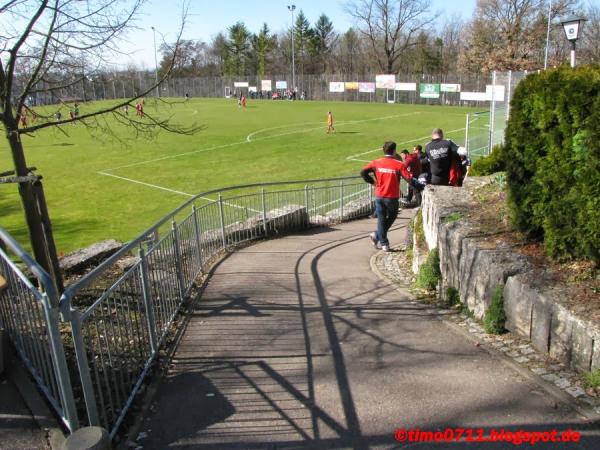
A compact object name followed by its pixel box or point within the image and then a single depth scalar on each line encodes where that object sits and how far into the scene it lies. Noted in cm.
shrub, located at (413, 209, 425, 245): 884
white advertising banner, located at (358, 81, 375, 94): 6612
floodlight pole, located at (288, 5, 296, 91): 7506
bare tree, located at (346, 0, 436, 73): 8162
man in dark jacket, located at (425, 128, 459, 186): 1074
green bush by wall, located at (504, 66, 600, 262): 446
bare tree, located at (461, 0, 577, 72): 6212
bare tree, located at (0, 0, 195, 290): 590
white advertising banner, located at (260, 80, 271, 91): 8006
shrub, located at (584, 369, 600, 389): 392
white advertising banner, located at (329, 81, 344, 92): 6931
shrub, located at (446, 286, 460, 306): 620
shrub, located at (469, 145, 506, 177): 1189
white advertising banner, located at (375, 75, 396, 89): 6316
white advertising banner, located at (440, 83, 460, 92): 5719
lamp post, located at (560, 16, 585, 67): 1065
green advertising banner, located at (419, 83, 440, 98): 5918
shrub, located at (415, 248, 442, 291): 696
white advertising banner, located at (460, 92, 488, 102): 5331
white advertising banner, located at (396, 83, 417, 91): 6128
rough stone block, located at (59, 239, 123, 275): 853
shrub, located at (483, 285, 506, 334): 507
